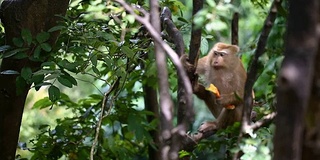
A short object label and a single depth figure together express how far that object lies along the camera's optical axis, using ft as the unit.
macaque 26.48
